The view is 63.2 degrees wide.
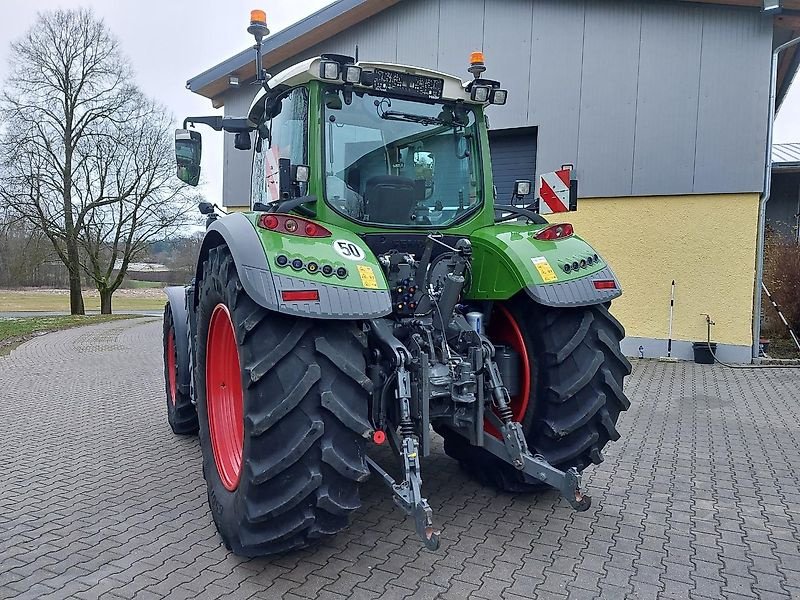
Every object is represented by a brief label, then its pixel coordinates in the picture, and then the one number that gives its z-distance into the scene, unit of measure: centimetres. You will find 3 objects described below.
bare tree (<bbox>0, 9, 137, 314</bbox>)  2178
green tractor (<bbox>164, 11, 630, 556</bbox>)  288
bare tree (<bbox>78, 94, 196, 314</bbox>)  2273
